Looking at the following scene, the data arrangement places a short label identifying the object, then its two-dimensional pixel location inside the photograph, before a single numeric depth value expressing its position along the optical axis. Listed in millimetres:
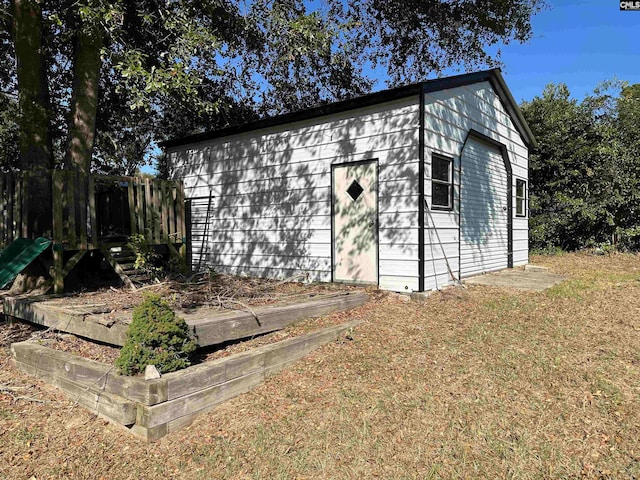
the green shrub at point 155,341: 3297
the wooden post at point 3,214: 6656
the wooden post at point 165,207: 7375
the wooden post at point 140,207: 6962
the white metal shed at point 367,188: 6770
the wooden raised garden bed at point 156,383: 3129
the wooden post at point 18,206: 6371
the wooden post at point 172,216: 7546
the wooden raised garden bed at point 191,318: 4055
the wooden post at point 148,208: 7117
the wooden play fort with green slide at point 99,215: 5959
